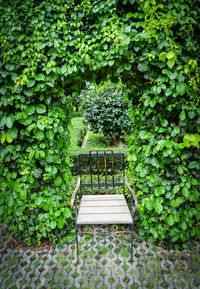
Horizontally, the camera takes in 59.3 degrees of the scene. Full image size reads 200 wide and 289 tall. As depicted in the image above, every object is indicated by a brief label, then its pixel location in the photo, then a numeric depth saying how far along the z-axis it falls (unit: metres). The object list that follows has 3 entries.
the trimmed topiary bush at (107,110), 6.32
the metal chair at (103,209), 2.34
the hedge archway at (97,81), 2.03
